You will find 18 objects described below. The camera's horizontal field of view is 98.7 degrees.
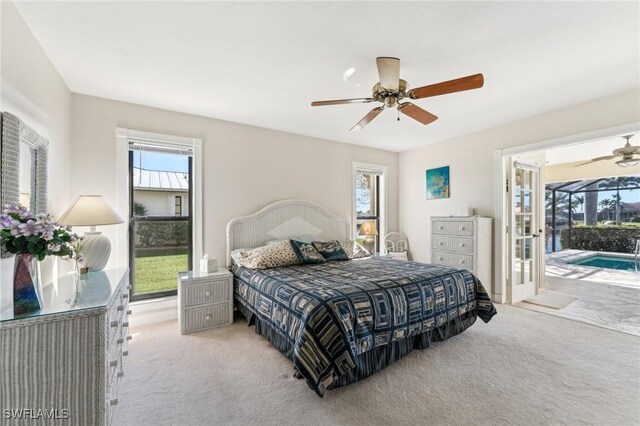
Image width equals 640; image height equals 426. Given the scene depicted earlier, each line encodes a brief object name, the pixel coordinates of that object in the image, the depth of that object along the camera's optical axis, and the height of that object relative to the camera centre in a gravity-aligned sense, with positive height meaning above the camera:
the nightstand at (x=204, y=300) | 2.96 -0.95
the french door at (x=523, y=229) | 4.05 -0.24
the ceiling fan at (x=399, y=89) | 1.93 +0.95
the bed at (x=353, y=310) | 1.96 -0.83
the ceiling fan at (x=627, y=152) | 3.92 +0.90
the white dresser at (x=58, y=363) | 1.23 -0.70
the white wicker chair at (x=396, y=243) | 5.33 -0.56
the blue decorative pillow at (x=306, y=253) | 3.47 -0.49
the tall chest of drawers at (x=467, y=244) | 3.89 -0.45
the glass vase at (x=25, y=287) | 1.29 -0.34
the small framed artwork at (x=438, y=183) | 4.75 +0.55
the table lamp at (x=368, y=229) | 4.74 -0.25
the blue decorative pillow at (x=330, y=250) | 3.73 -0.49
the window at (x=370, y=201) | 5.15 +0.26
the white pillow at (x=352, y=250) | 4.06 -0.54
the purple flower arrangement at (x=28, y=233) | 1.27 -0.09
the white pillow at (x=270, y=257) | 3.21 -0.51
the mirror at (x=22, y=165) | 1.51 +0.32
